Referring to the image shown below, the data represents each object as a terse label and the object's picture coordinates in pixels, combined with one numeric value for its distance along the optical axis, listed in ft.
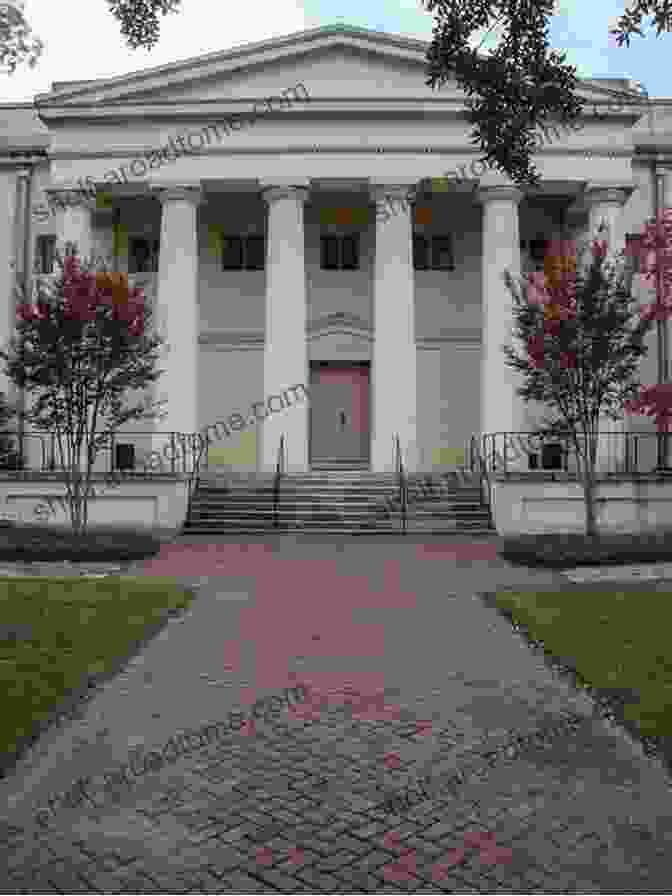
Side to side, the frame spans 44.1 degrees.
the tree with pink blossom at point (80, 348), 54.85
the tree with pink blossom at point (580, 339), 54.44
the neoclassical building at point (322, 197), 76.84
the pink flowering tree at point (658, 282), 58.29
